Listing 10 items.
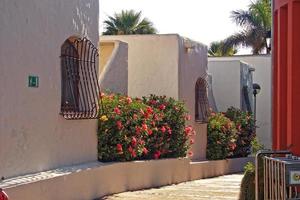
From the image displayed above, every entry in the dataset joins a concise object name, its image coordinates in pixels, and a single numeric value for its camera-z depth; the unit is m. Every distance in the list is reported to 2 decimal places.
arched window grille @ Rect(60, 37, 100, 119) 9.88
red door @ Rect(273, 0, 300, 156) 7.15
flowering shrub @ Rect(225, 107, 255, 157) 20.31
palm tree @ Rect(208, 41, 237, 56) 42.16
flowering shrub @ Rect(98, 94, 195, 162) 11.50
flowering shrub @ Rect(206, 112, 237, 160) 18.14
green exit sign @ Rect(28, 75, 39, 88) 8.55
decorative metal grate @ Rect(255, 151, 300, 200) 5.68
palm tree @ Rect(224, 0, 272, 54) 40.78
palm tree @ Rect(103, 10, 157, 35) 37.97
